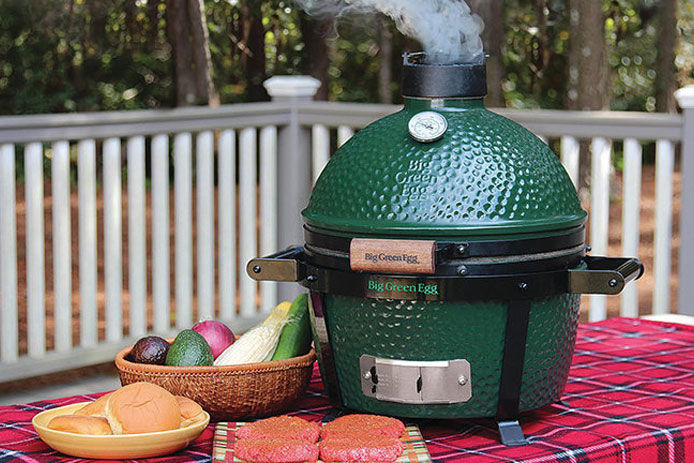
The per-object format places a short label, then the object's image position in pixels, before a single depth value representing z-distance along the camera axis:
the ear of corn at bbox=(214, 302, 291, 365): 2.30
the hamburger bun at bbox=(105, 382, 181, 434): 2.11
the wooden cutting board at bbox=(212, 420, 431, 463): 2.10
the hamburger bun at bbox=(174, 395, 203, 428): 2.17
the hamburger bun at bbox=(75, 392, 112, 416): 2.15
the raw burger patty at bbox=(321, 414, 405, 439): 2.15
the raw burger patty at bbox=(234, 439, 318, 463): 2.07
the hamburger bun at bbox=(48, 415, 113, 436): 2.11
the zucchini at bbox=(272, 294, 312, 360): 2.34
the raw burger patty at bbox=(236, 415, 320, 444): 2.14
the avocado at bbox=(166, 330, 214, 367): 2.28
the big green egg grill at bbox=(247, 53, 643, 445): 2.16
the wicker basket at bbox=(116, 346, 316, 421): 2.24
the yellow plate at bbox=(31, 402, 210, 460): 2.10
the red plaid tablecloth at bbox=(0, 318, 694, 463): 2.16
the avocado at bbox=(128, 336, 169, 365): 2.30
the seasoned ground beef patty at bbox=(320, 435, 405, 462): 2.08
